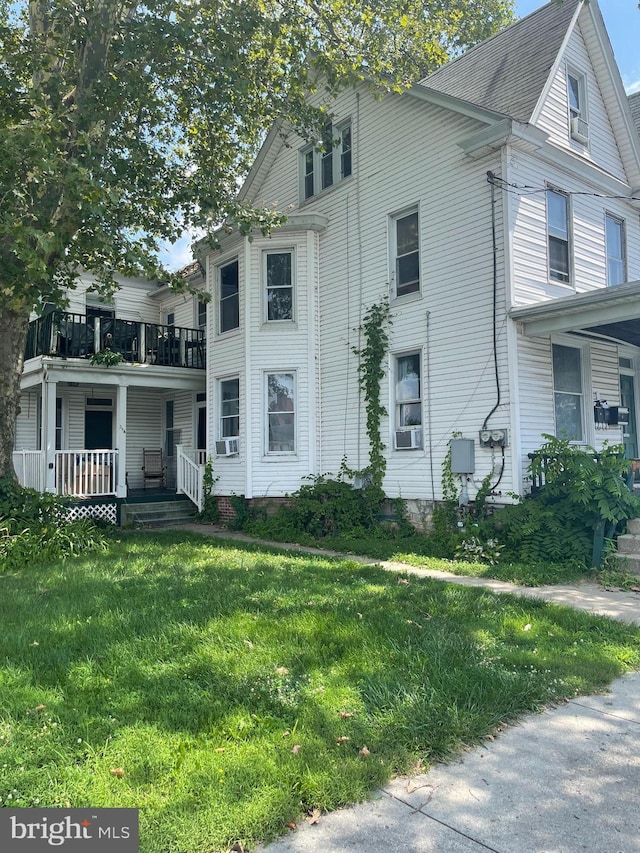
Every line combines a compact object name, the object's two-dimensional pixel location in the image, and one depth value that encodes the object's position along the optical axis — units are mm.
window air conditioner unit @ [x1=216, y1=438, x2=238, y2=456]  13430
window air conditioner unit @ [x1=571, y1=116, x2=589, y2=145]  11117
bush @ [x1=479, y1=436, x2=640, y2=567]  8047
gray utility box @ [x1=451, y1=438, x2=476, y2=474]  9805
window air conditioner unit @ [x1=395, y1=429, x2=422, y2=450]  11008
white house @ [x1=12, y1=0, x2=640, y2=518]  9742
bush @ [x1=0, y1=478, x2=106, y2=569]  8500
